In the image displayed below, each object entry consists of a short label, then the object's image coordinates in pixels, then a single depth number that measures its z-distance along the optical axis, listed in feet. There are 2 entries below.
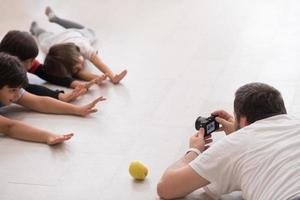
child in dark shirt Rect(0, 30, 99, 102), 12.17
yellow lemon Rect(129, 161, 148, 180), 10.18
